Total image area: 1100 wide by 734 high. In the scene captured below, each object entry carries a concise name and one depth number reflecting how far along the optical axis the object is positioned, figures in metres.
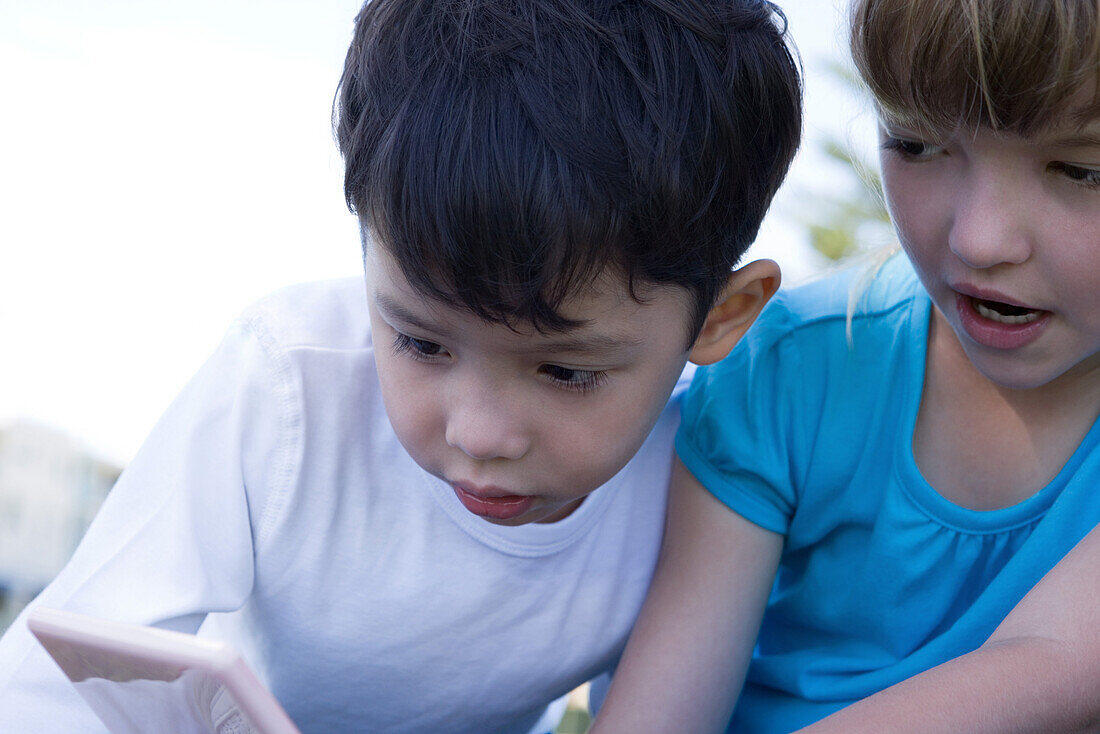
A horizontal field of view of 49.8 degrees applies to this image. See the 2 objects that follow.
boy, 0.93
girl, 0.97
